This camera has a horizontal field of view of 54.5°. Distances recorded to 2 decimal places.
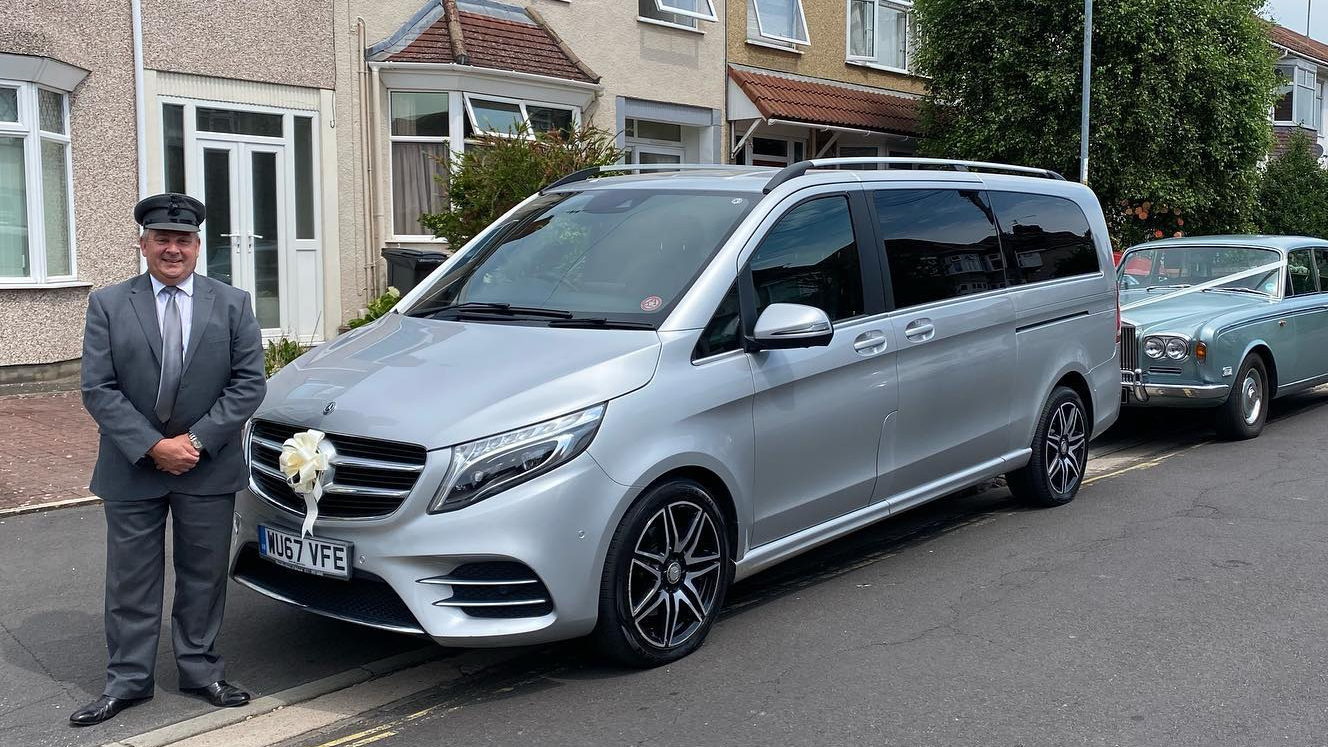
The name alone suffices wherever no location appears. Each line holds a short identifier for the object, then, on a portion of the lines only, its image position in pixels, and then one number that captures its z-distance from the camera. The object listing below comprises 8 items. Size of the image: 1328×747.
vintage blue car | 10.04
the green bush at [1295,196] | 30.72
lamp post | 18.17
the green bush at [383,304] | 11.80
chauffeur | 4.41
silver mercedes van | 4.53
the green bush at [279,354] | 12.23
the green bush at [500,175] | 10.95
